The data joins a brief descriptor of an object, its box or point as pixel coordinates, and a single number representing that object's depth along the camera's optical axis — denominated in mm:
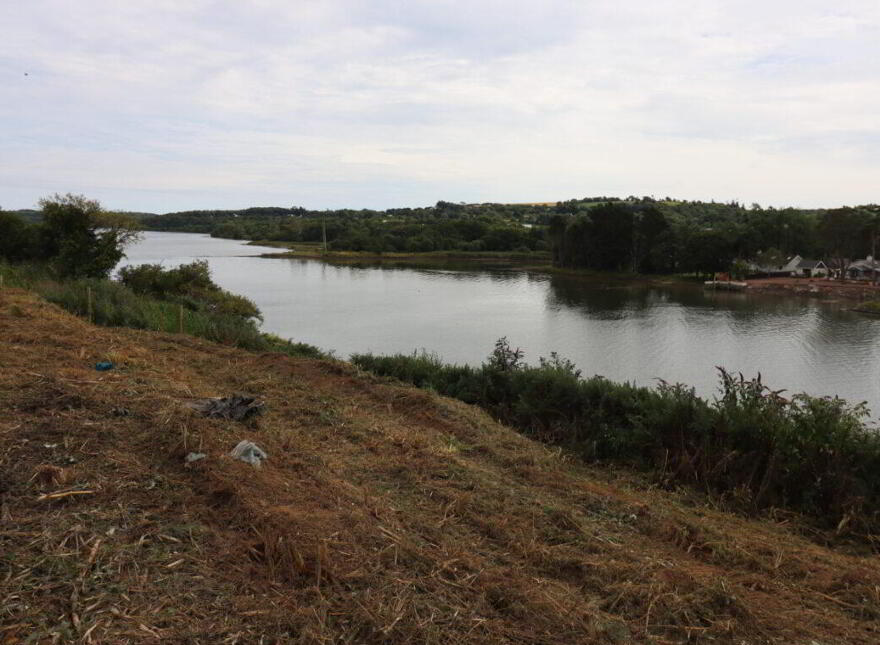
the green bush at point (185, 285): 24375
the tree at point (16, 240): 25203
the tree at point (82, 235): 21984
